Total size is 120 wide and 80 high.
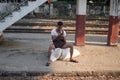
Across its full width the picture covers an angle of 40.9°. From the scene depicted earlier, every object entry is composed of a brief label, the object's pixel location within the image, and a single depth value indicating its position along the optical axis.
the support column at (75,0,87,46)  6.44
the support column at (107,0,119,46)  6.49
